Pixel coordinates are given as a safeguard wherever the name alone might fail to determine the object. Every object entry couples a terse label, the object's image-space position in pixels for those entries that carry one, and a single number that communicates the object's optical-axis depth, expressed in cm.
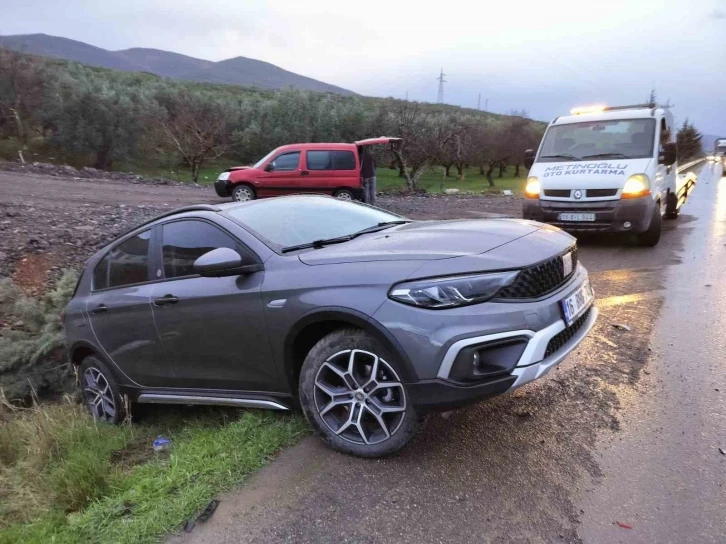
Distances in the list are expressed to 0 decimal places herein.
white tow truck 831
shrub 652
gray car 290
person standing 1606
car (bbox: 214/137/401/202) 1605
